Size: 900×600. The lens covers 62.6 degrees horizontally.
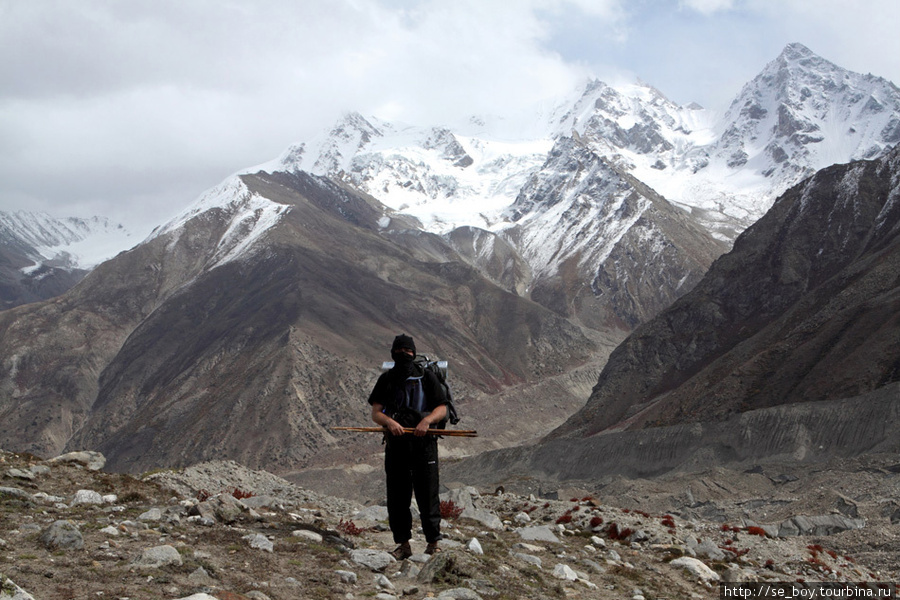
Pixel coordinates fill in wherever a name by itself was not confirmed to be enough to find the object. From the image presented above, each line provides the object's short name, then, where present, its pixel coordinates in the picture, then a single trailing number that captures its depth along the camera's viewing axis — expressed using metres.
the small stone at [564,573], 11.79
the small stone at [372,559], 10.66
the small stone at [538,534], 15.95
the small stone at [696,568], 13.61
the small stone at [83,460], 19.31
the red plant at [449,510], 17.78
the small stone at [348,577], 9.79
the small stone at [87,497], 14.27
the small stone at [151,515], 12.54
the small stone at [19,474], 15.45
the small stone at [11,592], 7.04
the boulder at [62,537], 9.88
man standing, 10.68
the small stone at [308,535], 12.10
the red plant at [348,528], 13.75
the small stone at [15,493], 13.49
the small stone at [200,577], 8.85
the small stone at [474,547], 12.57
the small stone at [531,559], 12.76
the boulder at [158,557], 9.31
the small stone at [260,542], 11.05
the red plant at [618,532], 17.28
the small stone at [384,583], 9.60
